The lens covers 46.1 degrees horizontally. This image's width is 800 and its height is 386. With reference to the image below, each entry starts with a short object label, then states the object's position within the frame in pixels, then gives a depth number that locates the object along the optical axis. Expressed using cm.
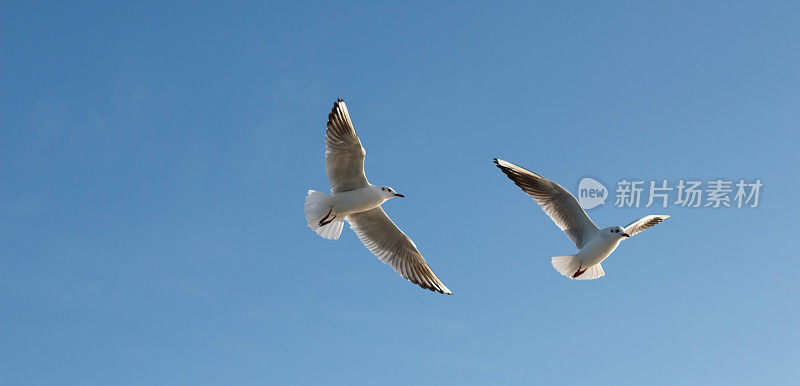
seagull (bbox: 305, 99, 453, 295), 1040
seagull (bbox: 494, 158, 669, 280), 1101
